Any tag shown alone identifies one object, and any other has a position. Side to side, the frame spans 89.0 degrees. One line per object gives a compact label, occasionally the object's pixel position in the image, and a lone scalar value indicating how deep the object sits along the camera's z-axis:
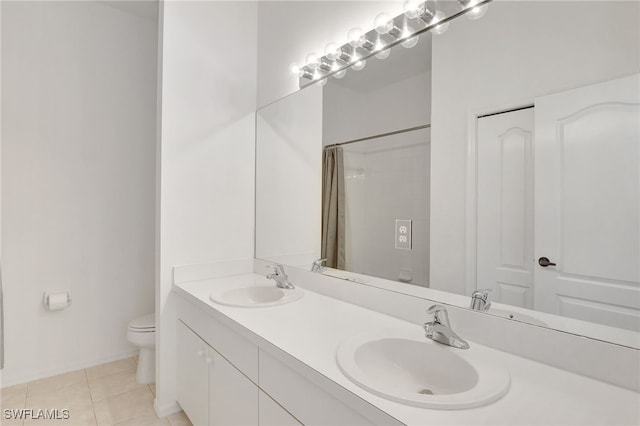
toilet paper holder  2.23
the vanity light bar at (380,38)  1.23
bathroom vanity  0.72
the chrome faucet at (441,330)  1.02
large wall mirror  0.85
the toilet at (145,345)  2.16
